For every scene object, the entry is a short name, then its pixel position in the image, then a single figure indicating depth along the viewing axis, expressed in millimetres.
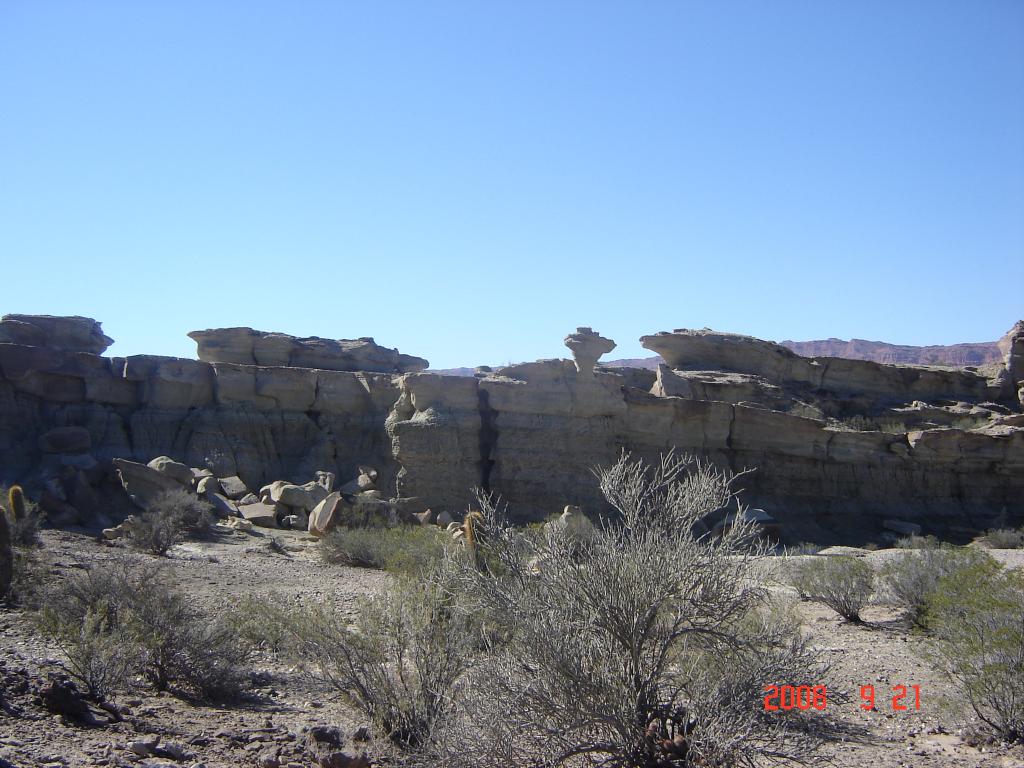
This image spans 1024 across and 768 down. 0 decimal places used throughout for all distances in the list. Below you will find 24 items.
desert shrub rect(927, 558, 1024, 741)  7734
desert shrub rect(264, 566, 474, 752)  7277
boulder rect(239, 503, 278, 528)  22531
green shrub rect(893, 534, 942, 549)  20708
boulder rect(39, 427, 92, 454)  24453
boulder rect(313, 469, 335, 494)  24622
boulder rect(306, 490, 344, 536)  20922
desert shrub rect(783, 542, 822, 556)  21766
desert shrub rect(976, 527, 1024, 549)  24484
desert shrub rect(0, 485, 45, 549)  14414
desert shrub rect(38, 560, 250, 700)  7645
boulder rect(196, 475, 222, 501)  23047
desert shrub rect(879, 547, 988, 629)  12876
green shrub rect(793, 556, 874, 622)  13711
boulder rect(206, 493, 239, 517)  22438
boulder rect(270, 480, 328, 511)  23297
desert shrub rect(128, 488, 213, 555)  17734
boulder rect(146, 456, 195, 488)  22578
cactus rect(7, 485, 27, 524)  15961
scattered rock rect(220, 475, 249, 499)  24375
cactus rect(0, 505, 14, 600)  10906
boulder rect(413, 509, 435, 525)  22609
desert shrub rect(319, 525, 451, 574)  17047
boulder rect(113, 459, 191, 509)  21734
